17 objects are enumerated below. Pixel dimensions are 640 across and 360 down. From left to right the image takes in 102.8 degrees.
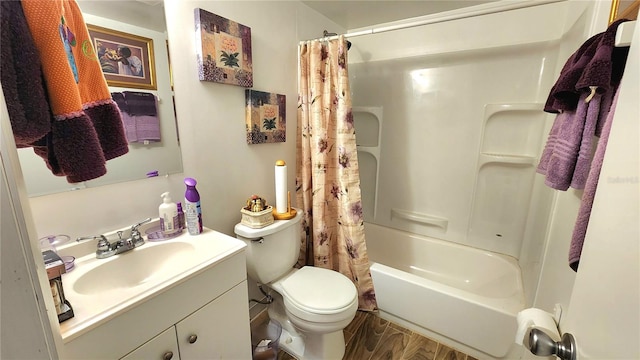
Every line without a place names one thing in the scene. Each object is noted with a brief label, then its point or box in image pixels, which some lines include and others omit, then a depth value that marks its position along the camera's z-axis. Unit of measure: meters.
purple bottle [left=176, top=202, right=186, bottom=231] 1.16
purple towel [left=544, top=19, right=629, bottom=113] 0.66
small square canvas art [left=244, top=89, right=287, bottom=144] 1.48
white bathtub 1.41
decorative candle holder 1.33
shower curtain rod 1.21
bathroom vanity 0.70
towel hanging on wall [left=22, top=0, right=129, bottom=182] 0.53
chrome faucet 0.95
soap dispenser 1.10
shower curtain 1.64
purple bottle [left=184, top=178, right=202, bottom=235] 1.14
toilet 1.28
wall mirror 0.83
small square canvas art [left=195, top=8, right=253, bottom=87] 1.20
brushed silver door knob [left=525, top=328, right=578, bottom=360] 0.48
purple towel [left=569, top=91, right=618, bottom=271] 0.60
